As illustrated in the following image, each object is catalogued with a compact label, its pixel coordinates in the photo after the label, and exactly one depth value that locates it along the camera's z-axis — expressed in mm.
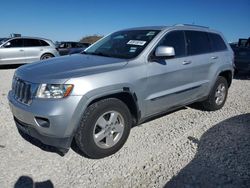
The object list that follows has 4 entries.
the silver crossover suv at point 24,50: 8768
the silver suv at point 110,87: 2249
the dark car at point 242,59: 7250
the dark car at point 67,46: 11597
